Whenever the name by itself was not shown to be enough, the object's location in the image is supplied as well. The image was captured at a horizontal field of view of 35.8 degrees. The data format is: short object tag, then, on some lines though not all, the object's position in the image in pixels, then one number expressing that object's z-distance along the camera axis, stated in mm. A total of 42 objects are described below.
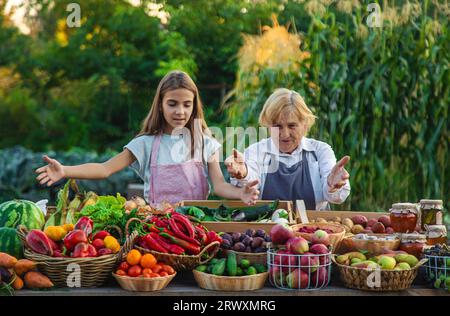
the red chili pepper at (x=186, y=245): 3359
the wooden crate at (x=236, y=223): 3674
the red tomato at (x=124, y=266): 3273
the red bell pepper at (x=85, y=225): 3383
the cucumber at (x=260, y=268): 3300
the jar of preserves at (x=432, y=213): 3830
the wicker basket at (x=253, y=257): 3385
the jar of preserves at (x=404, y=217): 3768
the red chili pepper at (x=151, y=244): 3355
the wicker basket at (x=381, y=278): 3217
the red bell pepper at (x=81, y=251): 3204
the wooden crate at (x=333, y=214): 4332
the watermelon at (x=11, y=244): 3369
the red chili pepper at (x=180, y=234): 3393
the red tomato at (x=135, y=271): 3213
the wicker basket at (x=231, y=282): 3201
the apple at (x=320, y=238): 3407
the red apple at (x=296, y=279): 3205
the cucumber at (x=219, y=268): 3234
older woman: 4770
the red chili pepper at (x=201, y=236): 3436
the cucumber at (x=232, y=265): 3236
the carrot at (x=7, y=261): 3184
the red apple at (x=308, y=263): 3213
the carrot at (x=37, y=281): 3182
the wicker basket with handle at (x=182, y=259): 3326
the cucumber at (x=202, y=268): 3281
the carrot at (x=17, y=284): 3199
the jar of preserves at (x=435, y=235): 3721
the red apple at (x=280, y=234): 3373
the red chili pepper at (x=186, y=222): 3428
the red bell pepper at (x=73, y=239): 3252
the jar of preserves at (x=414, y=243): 3535
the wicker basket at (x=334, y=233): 3506
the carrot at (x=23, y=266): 3205
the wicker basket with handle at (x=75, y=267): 3176
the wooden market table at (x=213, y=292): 3172
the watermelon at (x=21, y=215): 3768
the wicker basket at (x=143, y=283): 3164
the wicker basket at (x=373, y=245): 3523
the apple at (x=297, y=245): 3246
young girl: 4785
